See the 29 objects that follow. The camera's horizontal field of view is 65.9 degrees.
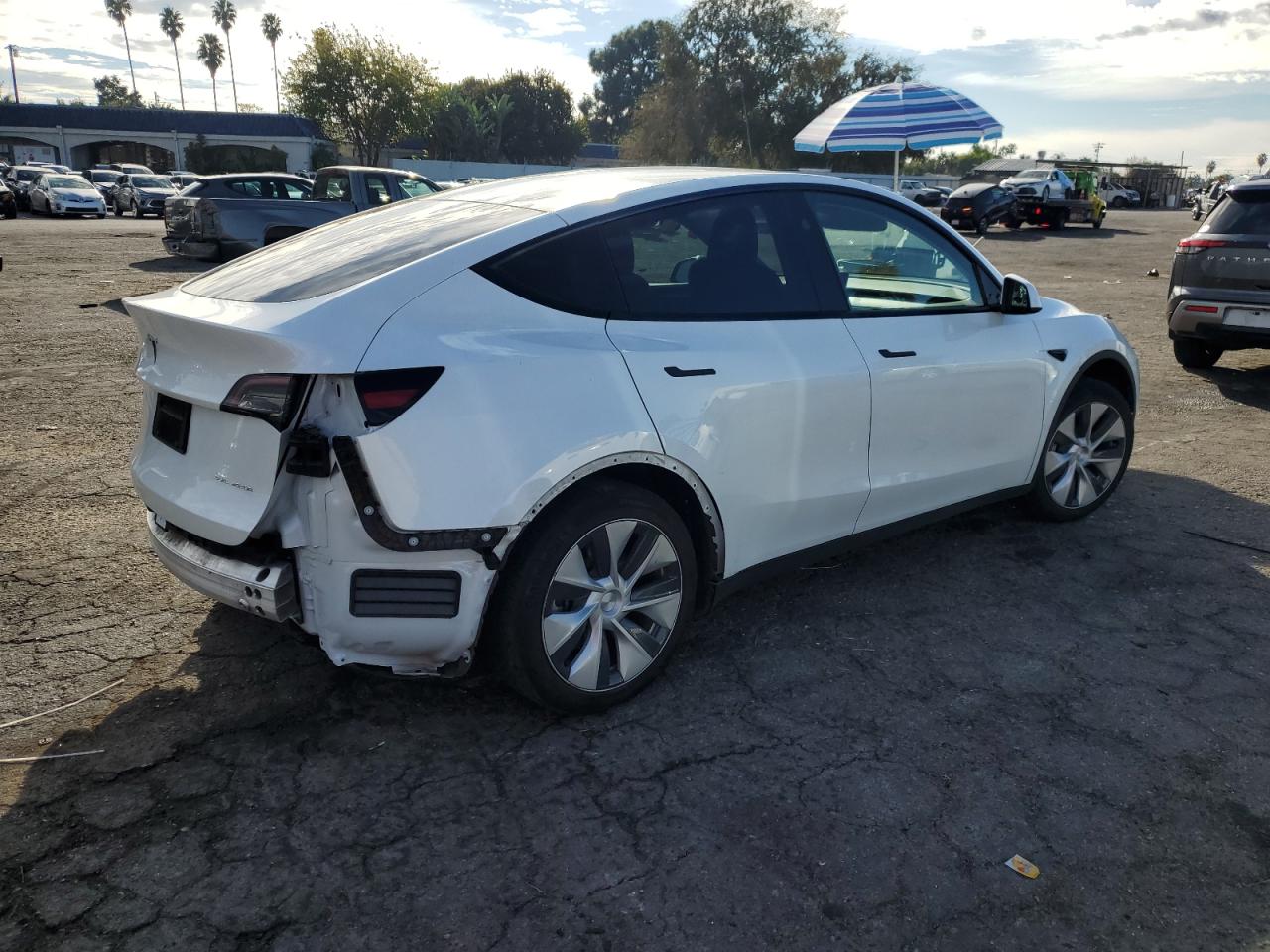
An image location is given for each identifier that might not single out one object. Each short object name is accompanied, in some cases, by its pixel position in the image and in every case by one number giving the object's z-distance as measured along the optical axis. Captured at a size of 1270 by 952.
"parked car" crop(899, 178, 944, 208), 40.82
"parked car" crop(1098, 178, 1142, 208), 51.12
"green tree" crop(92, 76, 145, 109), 117.56
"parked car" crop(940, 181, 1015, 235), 28.11
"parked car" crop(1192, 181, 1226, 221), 37.32
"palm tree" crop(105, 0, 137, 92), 118.00
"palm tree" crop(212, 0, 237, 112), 107.00
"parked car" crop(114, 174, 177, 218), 35.97
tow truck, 30.38
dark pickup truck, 14.49
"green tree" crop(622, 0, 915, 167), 56.62
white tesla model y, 2.69
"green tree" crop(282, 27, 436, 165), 59.75
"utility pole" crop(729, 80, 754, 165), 57.44
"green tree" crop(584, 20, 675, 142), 116.50
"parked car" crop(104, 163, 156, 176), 45.95
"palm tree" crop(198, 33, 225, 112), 110.00
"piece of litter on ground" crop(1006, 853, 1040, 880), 2.50
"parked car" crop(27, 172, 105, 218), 34.38
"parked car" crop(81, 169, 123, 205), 39.50
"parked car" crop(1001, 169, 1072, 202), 30.44
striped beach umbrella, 11.71
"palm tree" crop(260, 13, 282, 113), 105.38
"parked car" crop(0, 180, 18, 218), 30.53
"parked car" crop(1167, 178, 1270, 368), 7.64
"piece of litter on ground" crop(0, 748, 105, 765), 2.86
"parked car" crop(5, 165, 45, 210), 38.12
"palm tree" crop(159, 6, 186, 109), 114.81
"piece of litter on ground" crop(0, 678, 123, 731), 3.06
